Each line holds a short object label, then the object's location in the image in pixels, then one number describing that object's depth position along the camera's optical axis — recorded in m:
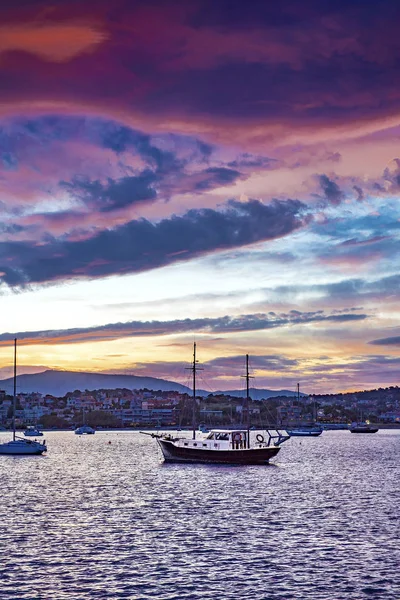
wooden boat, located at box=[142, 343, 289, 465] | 121.25
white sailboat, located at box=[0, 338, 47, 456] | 153.00
